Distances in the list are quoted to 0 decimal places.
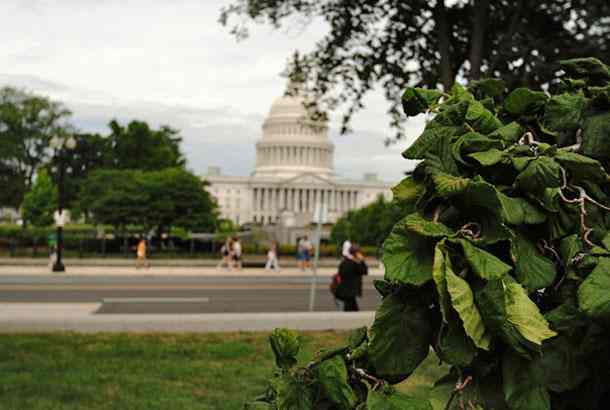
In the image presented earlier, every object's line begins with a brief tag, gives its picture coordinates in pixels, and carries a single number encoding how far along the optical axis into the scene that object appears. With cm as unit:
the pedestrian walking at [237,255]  3136
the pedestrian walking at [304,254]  3247
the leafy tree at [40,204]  6569
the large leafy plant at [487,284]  133
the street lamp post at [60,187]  2690
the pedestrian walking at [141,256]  3023
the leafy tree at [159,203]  4038
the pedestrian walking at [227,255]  3119
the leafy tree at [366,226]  4613
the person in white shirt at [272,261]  3174
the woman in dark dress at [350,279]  1413
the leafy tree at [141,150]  7675
